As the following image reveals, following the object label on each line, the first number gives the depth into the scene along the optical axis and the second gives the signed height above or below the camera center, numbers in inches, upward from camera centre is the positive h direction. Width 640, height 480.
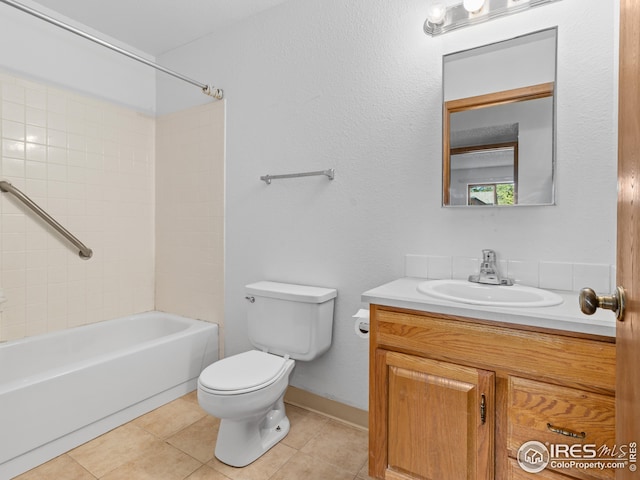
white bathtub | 59.7 -30.2
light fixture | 55.7 +37.7
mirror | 55.2 +19.5
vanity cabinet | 37.7 -19.5
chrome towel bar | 74.7 +14.1
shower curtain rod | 58.0 +38.0
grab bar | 77.9 +4.3
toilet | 58.9 -24.8
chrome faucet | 56.9 -5.8
